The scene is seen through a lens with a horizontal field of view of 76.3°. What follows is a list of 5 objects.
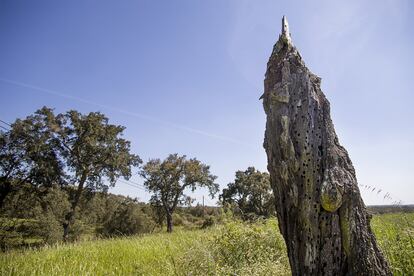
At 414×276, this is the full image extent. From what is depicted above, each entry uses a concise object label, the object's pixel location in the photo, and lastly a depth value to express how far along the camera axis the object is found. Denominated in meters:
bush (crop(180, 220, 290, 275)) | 4.47
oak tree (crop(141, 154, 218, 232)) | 41.66
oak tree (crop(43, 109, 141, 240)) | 26.95
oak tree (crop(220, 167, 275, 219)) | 49.03
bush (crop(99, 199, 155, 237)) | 36.00
